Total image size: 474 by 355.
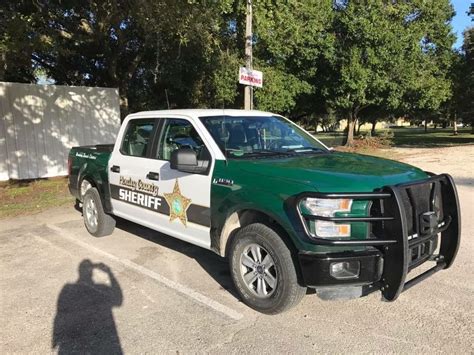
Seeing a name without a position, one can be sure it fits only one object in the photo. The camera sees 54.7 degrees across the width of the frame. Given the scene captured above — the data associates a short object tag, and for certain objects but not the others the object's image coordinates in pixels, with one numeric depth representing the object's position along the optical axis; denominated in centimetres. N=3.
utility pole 1089
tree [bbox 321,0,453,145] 2159
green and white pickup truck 374
